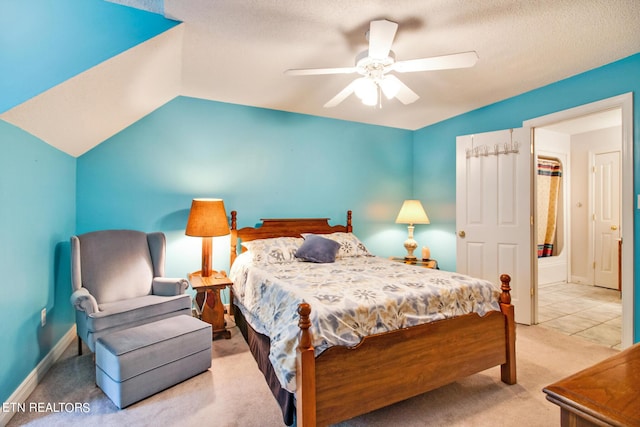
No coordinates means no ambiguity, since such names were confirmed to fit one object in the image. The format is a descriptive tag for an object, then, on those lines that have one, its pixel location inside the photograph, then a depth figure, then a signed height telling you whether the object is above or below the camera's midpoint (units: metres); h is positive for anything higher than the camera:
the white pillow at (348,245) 3.49 -0.38
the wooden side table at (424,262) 3.85 -0.65
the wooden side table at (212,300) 2.78 -0.82
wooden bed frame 1.49 -0.87
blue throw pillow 3.13 -0.39
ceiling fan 1.85 +1.01
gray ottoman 1.85 -0.95
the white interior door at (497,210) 3.26 +0.03
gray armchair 2.22 -0.61
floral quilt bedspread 1.60 -0.55
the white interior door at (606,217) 4.72 -0.08
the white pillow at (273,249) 3.07 -0.38
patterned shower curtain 5.13 +0.17
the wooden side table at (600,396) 0.64 -0.43
